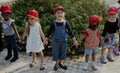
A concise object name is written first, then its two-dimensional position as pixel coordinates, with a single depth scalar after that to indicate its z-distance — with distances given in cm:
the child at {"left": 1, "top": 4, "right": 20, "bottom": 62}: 372
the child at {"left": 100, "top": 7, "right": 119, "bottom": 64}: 371
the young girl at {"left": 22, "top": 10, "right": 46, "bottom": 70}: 358
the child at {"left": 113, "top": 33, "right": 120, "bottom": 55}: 408
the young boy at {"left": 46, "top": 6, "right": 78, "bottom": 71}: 351
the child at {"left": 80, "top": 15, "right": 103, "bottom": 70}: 354
